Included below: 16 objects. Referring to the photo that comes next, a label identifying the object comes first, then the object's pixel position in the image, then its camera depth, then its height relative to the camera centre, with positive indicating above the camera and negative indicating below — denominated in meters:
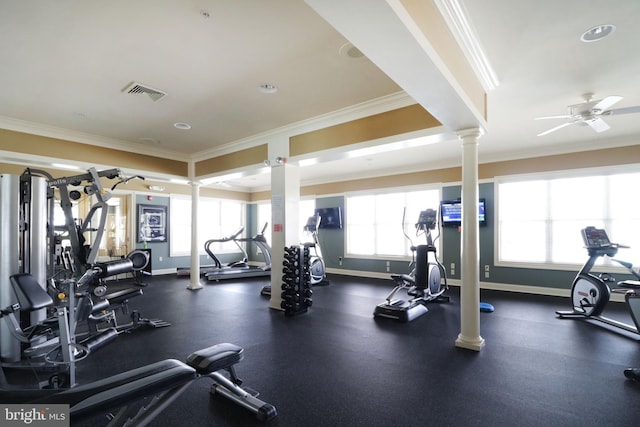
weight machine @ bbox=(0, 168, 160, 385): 2.78 -0.50
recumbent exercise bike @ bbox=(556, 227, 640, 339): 3.80 -0.98
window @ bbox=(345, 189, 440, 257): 7.35 -0.08
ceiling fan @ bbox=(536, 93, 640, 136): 3.07 +1.16
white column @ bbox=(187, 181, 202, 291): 6.35 -0.65
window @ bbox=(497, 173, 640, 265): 5.12 +0.02
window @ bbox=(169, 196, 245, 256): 8.53 -0.12
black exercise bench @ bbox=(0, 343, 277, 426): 1.22 -0.78
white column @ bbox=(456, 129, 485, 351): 3.11 -0.23
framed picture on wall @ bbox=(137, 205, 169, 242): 7.71 -0.15
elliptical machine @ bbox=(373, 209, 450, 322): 4.26 -1.05
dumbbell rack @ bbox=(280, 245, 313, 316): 4.40 -0.98
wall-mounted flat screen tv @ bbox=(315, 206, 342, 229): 8.29 +0.00
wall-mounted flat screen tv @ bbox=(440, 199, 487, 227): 6.25 +0.08
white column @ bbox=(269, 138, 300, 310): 4.68 +0.13
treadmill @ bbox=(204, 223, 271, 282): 7.46 -1.35
